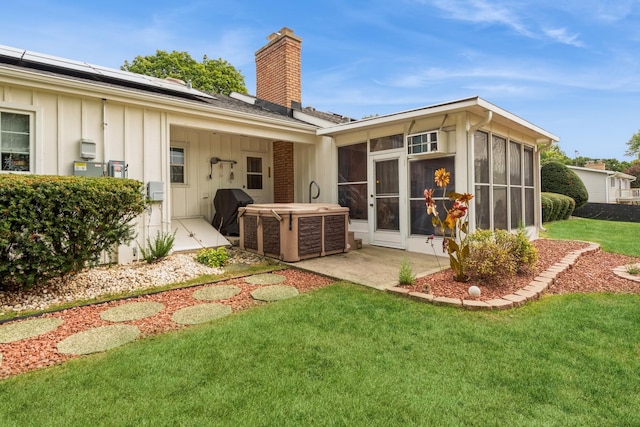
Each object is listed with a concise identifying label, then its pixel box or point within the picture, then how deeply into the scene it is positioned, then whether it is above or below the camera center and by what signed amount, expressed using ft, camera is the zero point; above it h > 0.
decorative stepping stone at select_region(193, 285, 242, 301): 12.27 -3.15
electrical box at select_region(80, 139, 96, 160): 15.76 +3.23
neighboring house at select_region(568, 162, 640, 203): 73.20 +6.20
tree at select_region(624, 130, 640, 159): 136.02 +28.05
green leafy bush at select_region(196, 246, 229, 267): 17.11 -2.39
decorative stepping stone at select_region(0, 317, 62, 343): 8.84 -3.31
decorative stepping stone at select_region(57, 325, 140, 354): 8.09 -3.35
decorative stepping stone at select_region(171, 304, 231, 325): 10.04 -3.29
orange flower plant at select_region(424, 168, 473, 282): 12.77 -0.43
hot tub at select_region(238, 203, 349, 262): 17.83 -1.01
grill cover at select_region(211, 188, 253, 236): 23.73 +0.46
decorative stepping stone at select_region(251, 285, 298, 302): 12.22 -3.16
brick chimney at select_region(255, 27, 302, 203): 28.48 +12.37
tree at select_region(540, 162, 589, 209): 47.44 +4.23
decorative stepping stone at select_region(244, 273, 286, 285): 14.26 -3.02
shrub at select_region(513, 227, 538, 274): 14.20 -1.84
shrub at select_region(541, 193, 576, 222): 38.81 +0.62
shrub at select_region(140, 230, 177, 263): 16.49 -1.86
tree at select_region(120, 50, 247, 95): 67.15 +30.89
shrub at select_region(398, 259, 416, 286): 13.04 -2.64
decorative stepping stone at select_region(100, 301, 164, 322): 10.23 -3.25
